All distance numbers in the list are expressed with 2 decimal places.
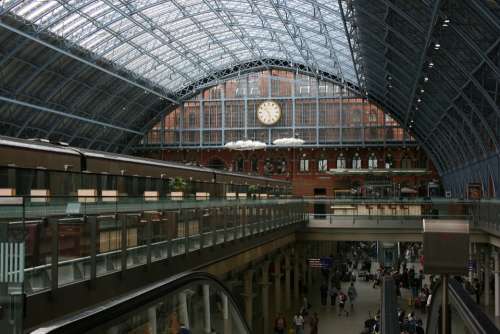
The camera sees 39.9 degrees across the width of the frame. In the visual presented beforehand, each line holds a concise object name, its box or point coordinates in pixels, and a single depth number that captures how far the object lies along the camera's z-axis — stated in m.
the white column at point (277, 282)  38.28
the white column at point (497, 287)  34.21
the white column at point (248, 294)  29.42
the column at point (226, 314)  8.48
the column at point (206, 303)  7.27
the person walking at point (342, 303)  39.50
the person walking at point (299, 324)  30.92
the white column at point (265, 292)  34.47
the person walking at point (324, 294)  43.59
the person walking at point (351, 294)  40.59
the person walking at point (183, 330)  6.26
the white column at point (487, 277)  39.19
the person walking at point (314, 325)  30.95
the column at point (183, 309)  6.00
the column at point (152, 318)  4.85
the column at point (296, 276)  46.45
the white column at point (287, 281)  41.94
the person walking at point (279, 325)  31.47
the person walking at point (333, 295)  42.84
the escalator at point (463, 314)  3.68
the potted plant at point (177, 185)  33.34
